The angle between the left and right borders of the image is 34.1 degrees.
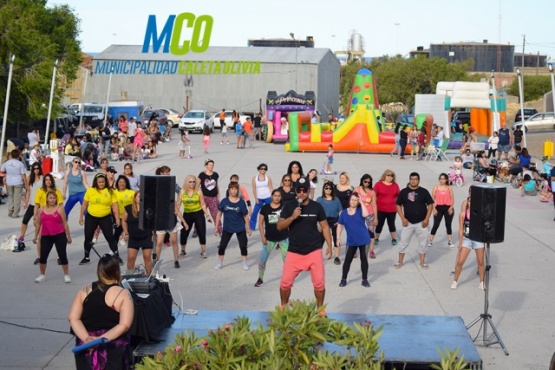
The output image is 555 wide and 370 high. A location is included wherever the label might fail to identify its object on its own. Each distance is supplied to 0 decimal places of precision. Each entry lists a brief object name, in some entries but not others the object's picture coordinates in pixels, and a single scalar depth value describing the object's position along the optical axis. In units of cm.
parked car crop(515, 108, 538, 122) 5362
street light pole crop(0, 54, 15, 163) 2317
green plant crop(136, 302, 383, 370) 593
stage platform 791
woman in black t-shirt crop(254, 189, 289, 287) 1227
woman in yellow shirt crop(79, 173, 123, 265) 1329
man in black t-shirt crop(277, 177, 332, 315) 994
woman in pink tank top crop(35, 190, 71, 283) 1209
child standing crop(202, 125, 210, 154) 3376
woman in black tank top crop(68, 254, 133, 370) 705
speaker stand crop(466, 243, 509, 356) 942
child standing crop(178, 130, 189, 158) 3244
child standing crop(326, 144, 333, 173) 2506
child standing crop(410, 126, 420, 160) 3316
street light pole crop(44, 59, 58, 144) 2806
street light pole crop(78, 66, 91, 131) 3696
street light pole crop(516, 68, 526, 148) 3052
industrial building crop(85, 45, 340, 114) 5928
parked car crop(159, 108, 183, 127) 5116
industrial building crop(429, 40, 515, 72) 11694
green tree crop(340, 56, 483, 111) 6675
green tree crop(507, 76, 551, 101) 8400
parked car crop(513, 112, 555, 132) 4488
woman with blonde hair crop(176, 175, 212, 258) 1384
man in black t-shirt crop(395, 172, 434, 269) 1335
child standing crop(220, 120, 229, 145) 3915
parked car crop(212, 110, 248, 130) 5056
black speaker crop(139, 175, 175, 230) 1066
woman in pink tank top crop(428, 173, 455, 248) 1491
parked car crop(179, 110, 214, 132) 4691
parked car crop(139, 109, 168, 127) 4412
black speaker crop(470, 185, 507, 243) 968
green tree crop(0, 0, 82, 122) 3347
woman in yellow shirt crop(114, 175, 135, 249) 1336
